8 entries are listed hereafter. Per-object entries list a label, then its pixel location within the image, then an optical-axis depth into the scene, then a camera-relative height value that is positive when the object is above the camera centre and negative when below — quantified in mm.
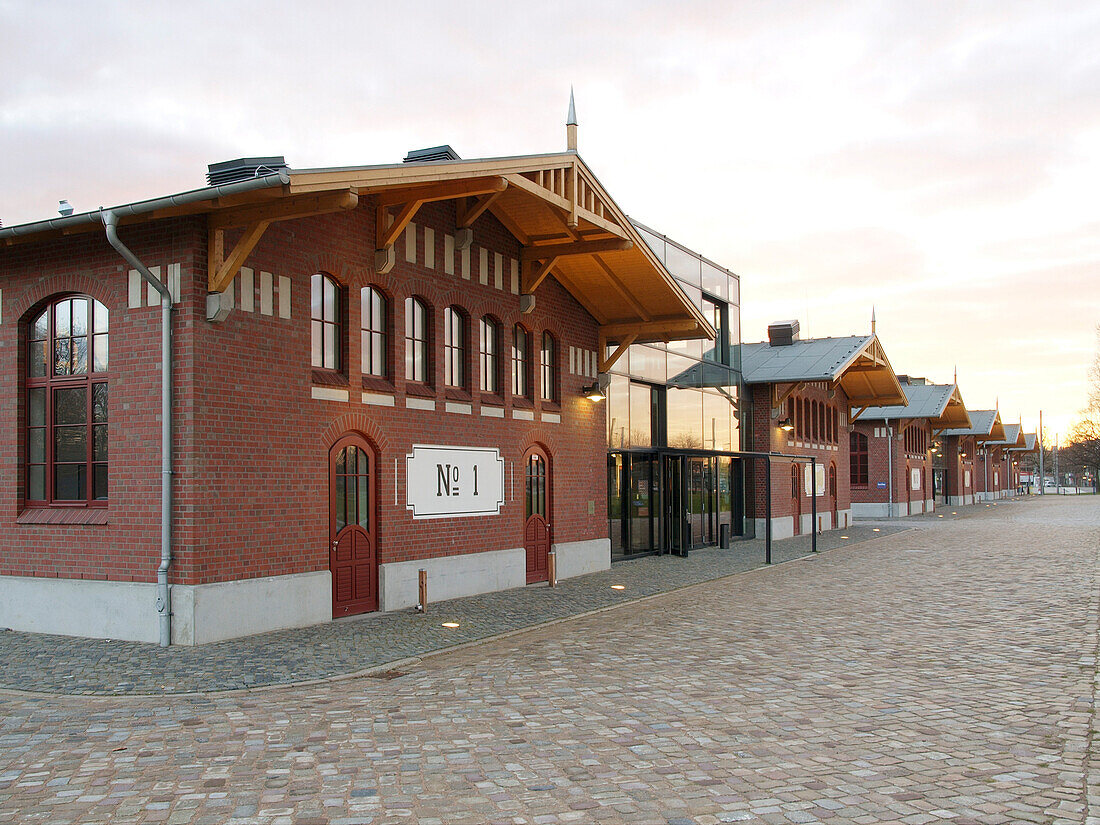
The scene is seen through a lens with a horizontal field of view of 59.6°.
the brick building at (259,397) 10195 +780
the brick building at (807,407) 27859 +1486
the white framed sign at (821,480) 31969 -924
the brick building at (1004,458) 83125 -804
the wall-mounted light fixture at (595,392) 18062 +1208
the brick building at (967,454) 62531 -260
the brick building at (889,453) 43469 -90
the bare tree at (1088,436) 61594 +900
